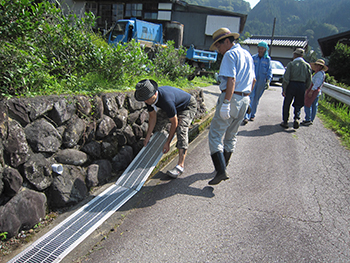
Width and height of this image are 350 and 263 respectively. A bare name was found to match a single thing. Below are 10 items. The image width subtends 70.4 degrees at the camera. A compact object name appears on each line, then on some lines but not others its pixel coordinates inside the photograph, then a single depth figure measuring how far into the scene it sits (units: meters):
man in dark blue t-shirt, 3.47
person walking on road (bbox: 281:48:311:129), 5.89
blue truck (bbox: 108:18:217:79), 13.23
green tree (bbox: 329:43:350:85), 16.50
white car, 16.12
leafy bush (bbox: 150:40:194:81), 6.58
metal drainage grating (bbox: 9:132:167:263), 2.44
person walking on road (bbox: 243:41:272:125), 6.22
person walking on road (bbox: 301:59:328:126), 6.42
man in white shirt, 3.26
